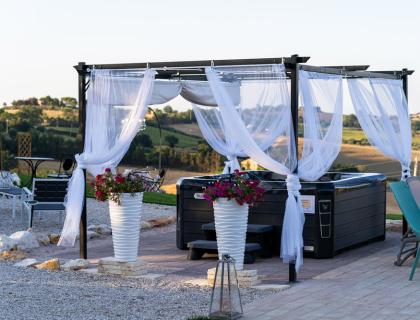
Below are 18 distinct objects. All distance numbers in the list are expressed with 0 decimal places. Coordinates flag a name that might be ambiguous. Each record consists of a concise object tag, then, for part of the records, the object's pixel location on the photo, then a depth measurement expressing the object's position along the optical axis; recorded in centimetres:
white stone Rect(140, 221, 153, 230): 1271
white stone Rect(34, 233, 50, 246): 1105
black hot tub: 994
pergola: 827
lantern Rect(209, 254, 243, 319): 650
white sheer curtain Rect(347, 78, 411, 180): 1028
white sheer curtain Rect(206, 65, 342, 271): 833
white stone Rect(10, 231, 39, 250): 1057
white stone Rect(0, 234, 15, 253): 1029
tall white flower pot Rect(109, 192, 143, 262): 876
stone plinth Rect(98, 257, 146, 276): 873
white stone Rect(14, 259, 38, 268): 938
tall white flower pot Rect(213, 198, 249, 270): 825
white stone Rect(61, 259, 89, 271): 909
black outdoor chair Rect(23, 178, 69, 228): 1216
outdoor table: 1342
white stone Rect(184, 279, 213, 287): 820
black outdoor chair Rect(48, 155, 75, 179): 1296
